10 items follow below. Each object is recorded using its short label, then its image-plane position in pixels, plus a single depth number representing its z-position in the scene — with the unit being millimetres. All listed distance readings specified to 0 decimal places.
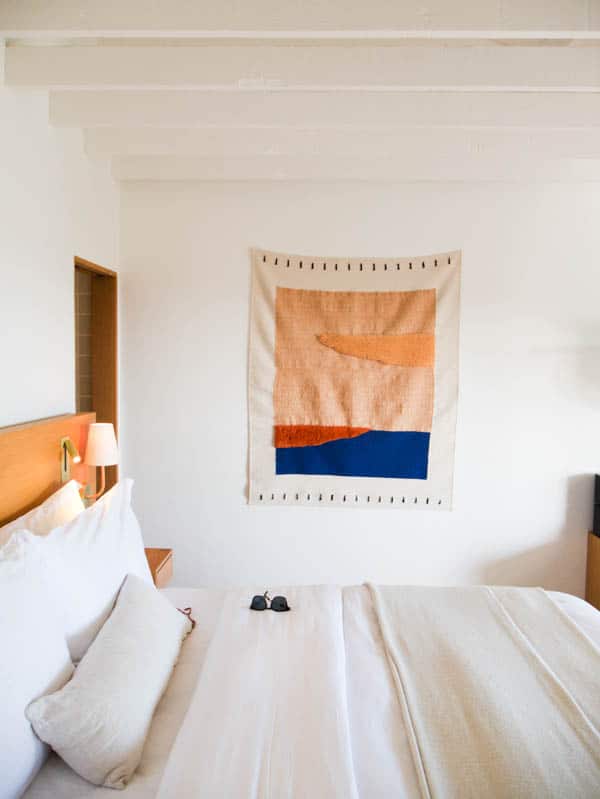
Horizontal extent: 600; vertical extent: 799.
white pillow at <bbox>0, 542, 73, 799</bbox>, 1146
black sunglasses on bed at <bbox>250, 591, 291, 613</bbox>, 1997
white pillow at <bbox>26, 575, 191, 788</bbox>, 1217
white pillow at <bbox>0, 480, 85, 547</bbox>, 1836
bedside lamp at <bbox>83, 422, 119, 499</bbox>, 2447
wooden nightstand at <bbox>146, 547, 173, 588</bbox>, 2512
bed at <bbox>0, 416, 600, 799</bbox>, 1232
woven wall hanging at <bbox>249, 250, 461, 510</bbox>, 3197
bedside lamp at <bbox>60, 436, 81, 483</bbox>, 2314
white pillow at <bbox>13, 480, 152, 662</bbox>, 1539
